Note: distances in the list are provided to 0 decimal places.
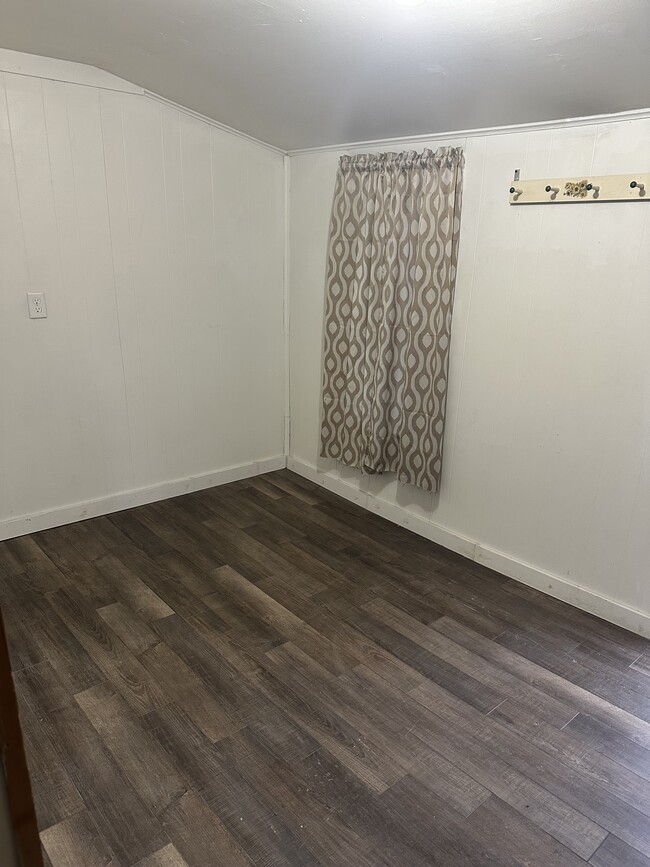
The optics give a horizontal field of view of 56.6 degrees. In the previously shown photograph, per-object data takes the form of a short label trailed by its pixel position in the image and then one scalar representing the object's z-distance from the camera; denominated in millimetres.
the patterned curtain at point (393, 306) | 2785
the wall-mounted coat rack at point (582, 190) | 2176
